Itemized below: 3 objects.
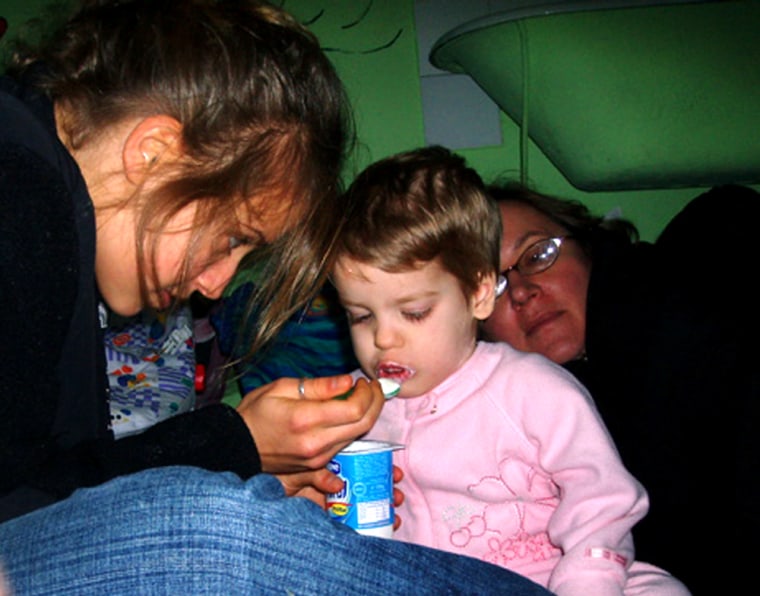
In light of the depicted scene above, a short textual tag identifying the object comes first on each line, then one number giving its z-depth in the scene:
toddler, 1.20
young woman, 0.75
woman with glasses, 1.22
